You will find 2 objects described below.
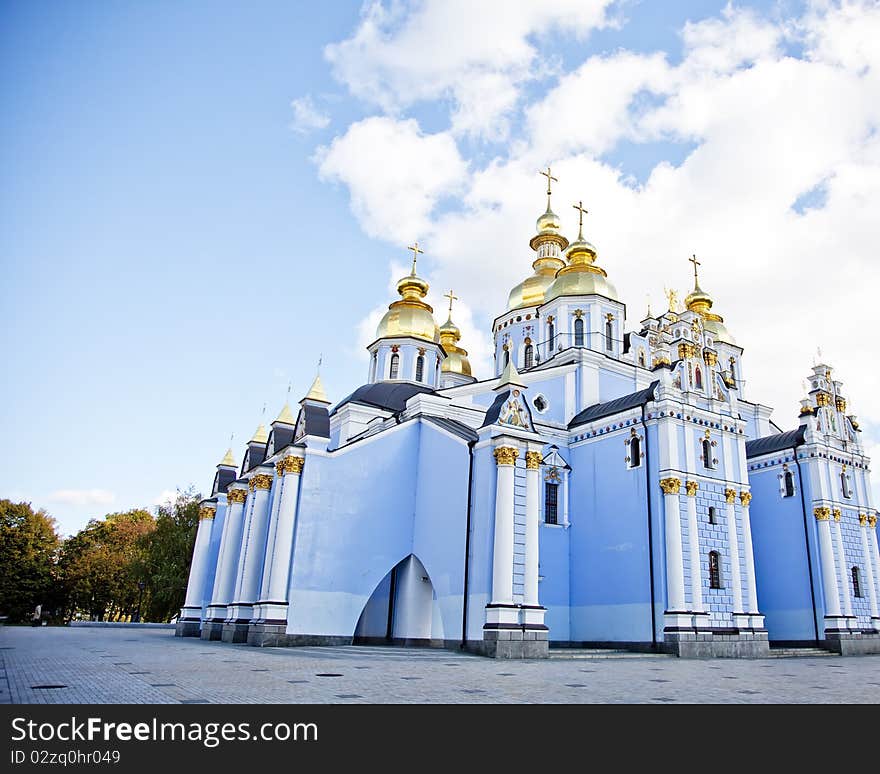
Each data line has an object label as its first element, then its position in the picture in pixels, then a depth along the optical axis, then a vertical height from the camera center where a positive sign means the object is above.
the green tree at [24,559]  43.04 +1.83
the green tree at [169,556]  36.69 +2.13
